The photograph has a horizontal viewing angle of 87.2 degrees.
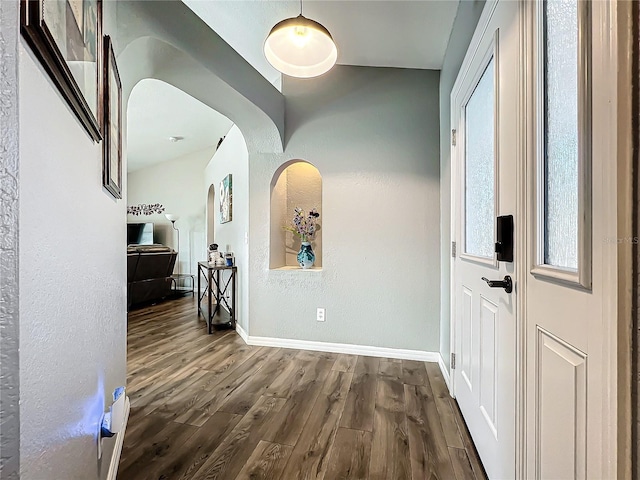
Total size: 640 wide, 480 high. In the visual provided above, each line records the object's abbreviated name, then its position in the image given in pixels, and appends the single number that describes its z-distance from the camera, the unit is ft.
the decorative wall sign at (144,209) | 23.58
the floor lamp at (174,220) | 22.29
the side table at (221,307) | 12.55
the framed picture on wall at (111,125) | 3.99
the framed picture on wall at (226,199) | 13.85
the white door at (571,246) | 2.20
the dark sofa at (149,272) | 16.47
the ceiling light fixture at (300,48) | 5.82
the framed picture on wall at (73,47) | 1.95
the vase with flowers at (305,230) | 10.84
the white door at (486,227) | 4.00
